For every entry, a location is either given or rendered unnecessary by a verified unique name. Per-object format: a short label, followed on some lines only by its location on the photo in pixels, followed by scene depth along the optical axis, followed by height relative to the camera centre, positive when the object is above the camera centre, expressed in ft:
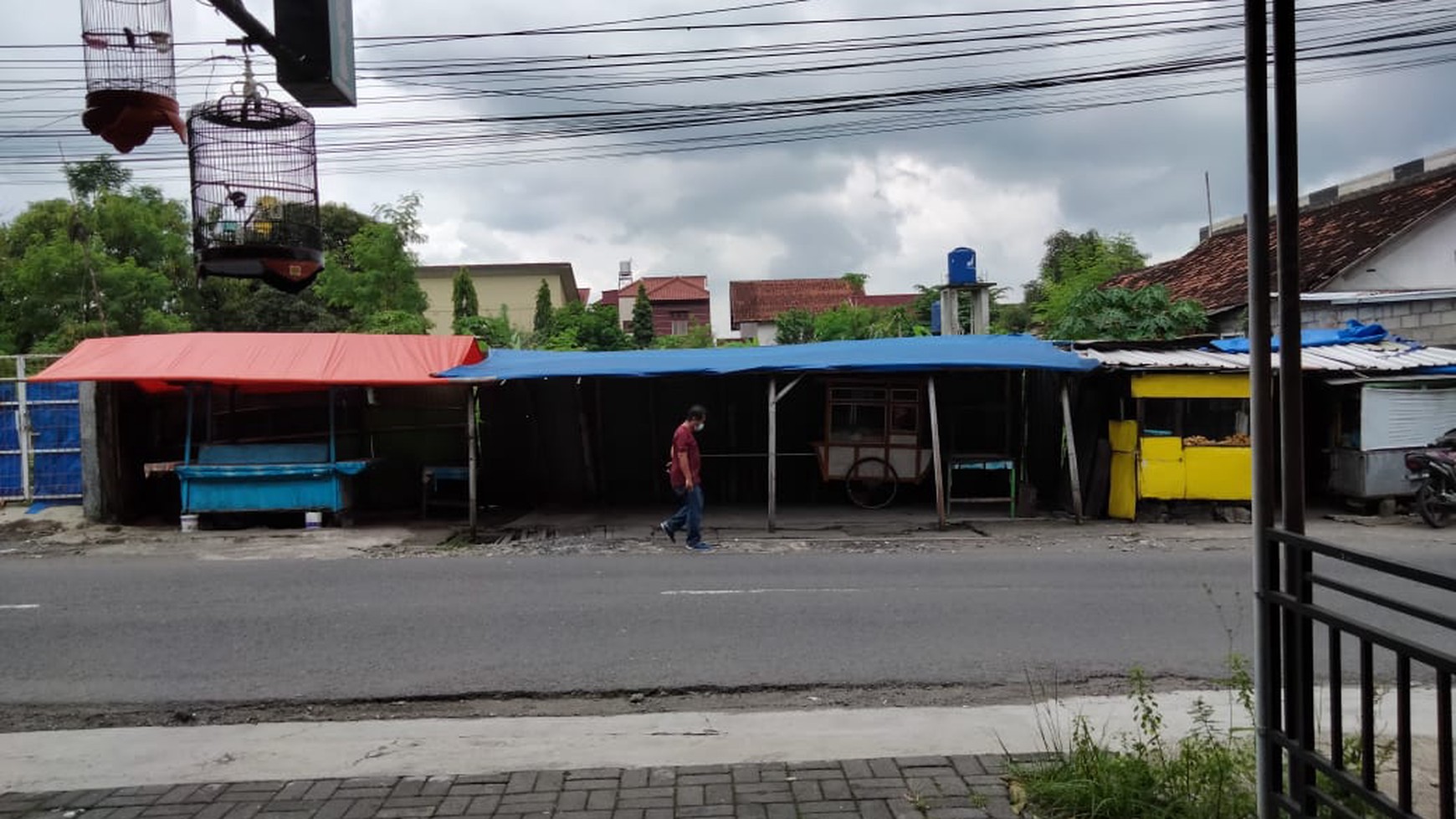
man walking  38.81 -3.41
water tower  63.87 +5.97
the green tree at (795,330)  125.59 +7.43
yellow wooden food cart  43.52 -3.00
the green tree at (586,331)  114.01 +7.84
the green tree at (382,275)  94.22 +11.98
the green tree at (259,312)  107.14 +10.02
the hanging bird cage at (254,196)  15.12 +3.73
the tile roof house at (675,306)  207.21 +18.05
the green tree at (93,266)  88.69 +13.35
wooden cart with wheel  48.78 -2.69
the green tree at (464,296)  138.21 +14.25
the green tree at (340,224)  125.90 +22.97
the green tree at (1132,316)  62.18 +4.01
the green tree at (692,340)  124.06 +6.57
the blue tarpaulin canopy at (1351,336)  49.85 +1.82
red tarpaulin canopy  43.86 +1.93
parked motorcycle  41.09 -5.12
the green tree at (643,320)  155.80 +11.71
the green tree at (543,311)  143.44 +12.56
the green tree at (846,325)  112.57 +7.42
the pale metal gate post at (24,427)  50.11 -1.03
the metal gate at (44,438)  50.47 -1.61
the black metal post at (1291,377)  9.70 -0.05
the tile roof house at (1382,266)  60.75 +7.18
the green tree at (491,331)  89.84 +6.26
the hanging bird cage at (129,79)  12.52 +4.30
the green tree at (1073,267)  98.02 +14.07
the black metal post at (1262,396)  10.03 -0.23
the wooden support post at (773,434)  43.31 -2.15
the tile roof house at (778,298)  199.31 +18.84
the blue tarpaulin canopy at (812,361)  42.39 +1.25
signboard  13.46 +5.01
